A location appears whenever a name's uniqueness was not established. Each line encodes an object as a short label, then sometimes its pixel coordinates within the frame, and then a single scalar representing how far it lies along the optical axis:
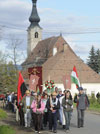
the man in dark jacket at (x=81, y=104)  17.17
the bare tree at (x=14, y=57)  54.66
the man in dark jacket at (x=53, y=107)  16.00
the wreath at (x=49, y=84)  24.33
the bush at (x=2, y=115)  22.15
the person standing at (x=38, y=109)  15.71
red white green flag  21.87
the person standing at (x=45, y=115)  16.94
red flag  17.59
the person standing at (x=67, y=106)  16.16
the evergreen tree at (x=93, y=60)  78.58
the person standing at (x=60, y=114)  16.89
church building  65.94
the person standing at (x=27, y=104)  16.77
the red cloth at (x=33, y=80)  21.33
